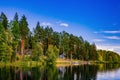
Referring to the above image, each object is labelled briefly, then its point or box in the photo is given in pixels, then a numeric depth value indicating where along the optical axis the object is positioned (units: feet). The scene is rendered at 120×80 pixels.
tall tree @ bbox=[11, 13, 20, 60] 184.14
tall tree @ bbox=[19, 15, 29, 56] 201.14
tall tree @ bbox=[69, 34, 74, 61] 292.83
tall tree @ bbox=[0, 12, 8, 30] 194.45
